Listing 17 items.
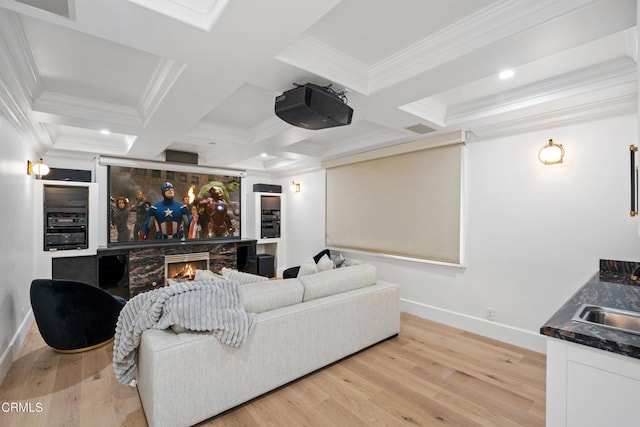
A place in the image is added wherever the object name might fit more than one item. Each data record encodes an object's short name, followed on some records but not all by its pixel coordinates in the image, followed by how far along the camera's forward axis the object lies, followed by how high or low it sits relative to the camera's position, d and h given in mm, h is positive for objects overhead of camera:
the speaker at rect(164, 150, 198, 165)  5012 +947
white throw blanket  1923 -706
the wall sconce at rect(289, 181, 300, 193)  6152 +534
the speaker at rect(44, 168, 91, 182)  4145 +502
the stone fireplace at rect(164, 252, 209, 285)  5109 -968
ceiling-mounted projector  1981 +741
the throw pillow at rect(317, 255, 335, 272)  3201 -573
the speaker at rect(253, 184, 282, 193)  6254 +520
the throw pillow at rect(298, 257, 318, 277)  3037 -597
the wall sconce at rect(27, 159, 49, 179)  3593 +521
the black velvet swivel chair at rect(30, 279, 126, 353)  2695 -1004
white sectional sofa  1804 -1000
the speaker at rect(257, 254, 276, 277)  6118 -1125
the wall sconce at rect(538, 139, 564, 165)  2789 +598
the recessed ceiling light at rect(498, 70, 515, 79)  2266 +1112
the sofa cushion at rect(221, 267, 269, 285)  2607 -590
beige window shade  3617 +137
